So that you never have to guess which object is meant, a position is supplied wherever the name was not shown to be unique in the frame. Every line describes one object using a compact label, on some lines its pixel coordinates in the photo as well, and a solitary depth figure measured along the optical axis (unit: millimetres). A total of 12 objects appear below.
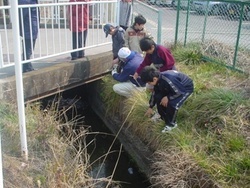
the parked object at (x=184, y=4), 6680
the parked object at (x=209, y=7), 6207
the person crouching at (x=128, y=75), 5027
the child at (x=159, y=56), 4383
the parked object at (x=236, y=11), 5373
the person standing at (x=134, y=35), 5527
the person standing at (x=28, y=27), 4715
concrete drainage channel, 4377
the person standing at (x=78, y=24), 5473
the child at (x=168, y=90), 3756
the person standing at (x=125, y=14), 6340
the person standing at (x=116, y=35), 5625
